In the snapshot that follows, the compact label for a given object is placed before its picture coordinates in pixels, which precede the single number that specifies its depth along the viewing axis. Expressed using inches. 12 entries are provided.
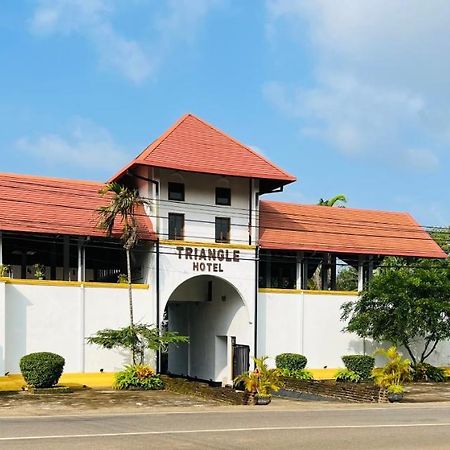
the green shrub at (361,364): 1371.8
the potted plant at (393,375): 1018.7
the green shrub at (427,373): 1409.9
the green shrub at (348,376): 1362.0
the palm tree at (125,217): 1164.5
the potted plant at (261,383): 927.0
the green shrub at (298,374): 1300.4
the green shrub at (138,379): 1149.1
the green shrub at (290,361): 1318.9
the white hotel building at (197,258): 1190.9
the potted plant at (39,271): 1203.1
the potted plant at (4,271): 1137.6
